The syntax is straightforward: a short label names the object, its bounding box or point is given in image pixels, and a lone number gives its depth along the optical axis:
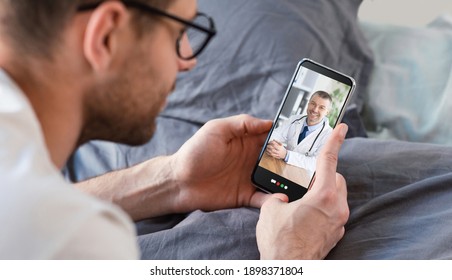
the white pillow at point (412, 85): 0.96
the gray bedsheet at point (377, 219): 0.73
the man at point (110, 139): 0.49
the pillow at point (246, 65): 0.96
